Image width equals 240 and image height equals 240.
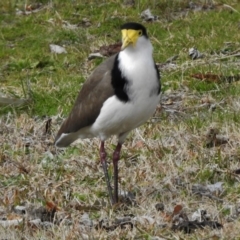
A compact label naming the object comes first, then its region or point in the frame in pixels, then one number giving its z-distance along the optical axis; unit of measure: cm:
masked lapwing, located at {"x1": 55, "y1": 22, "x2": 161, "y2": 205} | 1216
